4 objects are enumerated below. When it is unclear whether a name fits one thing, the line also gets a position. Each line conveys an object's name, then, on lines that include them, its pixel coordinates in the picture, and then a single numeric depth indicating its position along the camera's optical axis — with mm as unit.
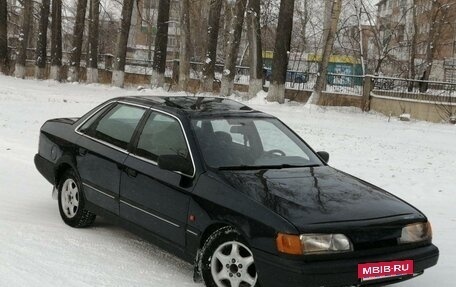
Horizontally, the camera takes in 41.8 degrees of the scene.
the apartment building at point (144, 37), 46194
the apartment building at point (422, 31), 38812
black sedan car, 3908
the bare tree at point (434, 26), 38091
